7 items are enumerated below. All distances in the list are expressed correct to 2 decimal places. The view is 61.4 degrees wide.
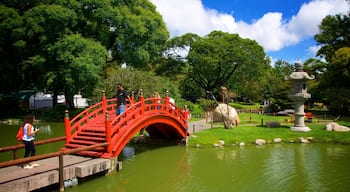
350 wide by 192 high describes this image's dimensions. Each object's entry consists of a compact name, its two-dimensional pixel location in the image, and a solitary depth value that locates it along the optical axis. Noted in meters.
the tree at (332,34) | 31.64
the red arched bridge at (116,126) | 11.69
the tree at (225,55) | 35.66
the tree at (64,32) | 25.94
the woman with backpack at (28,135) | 9.77
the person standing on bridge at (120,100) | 13.40
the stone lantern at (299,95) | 19.77
